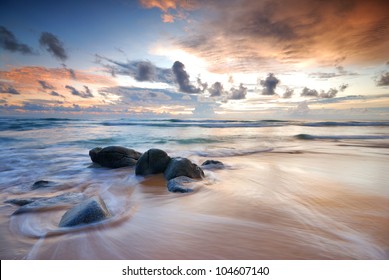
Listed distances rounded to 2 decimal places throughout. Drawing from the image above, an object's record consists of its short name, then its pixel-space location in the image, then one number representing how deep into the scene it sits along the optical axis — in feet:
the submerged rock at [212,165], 17.71
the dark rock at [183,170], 13.66
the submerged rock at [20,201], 10.09
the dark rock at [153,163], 15.58
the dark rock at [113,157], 18.67
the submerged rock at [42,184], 12.95
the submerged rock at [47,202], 9.16
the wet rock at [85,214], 7.58
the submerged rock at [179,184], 11.51
